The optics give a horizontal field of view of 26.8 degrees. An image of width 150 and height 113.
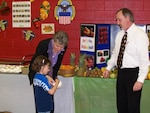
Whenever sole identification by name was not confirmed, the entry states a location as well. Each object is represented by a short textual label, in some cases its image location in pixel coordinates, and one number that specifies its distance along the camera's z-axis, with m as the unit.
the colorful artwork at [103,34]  4.71
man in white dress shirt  3.39
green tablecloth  4.16
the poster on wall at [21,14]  5.07
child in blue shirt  3.38
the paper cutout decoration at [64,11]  4.84
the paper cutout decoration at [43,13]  4.95
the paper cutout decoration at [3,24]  5.19
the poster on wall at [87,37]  4.74
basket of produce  4.29
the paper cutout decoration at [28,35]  5.08
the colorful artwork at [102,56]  4.72
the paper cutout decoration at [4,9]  5.14
